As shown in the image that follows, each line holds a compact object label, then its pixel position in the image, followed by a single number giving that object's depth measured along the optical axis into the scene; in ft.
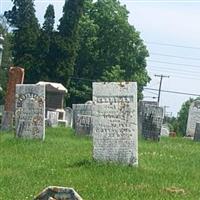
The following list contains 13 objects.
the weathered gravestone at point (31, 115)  60.54
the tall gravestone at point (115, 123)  41.27
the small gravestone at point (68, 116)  141.79
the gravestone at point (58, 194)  18.97
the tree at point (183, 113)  313.40
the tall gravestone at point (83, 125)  74.33
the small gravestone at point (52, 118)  114.62
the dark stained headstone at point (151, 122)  72.08
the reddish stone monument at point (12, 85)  80.48
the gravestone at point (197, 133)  85.99
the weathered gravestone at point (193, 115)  103.45
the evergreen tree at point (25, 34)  178.60
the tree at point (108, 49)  210.38
